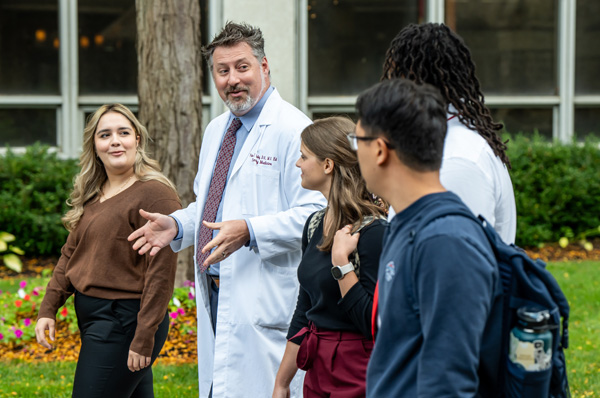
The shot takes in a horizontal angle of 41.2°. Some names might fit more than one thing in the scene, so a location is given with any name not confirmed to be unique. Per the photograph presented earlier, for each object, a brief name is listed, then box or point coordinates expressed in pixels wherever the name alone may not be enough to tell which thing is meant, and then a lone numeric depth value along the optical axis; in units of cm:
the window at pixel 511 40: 1186
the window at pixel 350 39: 1149
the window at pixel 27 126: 1102
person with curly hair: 228
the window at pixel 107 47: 1108
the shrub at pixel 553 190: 1065
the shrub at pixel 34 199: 965
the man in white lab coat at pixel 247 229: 366
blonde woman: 370
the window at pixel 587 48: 1211
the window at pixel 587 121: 1226
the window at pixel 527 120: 1206
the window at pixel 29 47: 1100
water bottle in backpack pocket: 183
